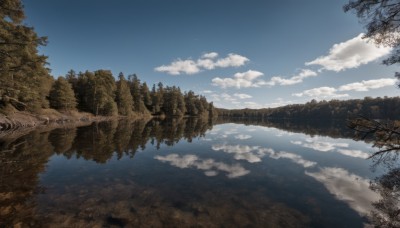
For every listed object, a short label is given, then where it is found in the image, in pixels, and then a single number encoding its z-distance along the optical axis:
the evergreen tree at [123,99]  78.19
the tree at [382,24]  10.01
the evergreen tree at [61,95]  54.16
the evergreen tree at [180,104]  120.18
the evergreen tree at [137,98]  92.69
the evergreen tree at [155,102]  106.50
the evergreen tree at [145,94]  99.47
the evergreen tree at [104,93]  63.78
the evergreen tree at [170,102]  113.62
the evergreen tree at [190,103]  138.88
